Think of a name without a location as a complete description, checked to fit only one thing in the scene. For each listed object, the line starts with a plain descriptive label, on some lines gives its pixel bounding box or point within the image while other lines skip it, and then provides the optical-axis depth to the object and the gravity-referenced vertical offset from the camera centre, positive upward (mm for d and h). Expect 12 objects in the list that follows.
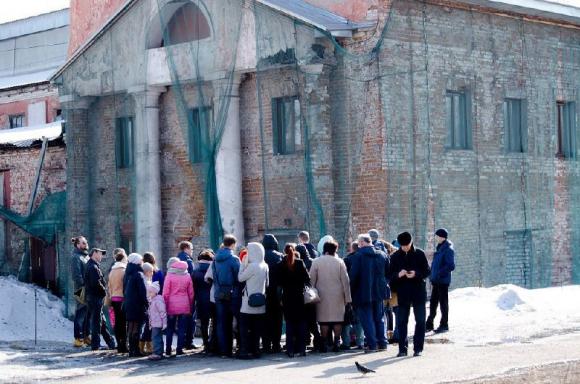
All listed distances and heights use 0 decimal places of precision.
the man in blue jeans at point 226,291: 17734 -1373
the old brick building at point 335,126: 24219 +1554
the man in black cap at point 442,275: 19453 -1360
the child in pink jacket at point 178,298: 18234 -1485
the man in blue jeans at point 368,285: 17344 -1331
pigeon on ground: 15016 -2201
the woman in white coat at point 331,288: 17500 -1355
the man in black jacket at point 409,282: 16641 -1254
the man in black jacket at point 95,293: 19922 -1512
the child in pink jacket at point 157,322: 18062 -1828
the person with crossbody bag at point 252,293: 17375 -1394
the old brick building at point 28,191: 30281 +376
